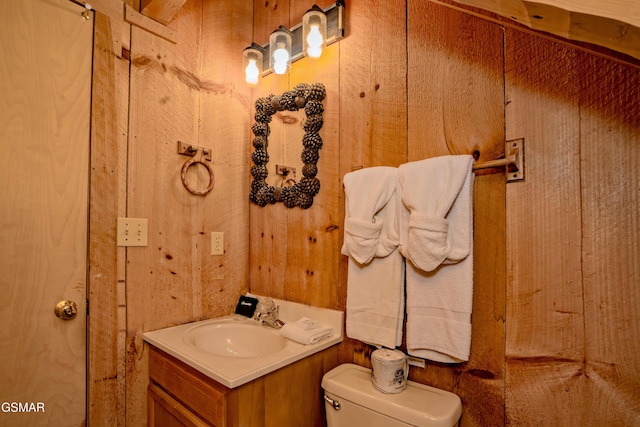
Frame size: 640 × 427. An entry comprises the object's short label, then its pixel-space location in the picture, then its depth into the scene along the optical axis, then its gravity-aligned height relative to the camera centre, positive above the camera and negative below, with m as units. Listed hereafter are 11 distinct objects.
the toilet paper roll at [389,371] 0.96 -0.48
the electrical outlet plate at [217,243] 1.52 -0.12
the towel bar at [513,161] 0.88 +0.17
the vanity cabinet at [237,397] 0.93 -0.59
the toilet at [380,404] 0.86 -0.55
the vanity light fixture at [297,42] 1.30 +0.81
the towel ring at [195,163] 1.40 +0.23
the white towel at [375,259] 1.05 -0.14
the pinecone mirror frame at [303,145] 1.37 +0.34
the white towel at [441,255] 0.91 -0.11
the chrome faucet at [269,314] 1.39 -0.44
